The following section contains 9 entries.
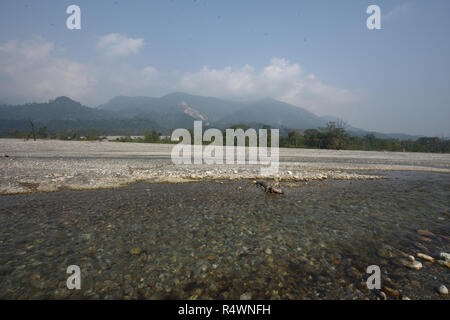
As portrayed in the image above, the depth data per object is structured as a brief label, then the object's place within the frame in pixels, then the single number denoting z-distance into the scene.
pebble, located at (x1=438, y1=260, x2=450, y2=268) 4.49
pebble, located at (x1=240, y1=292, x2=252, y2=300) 3.47
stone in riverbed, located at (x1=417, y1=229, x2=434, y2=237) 6.14
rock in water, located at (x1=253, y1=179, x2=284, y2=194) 10.22
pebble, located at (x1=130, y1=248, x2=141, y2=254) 4.74
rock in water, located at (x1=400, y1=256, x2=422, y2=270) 4.40
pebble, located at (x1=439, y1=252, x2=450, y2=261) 4.69
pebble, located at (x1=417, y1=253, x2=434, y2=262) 4.72
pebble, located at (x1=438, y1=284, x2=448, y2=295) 3.61
